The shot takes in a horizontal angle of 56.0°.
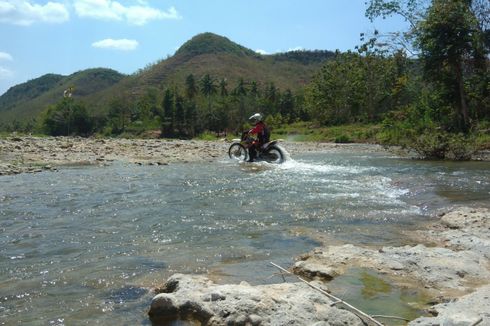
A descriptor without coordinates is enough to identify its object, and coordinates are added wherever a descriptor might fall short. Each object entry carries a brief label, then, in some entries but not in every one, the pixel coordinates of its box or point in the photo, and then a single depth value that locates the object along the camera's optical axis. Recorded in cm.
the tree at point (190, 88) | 10250
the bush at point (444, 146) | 1955
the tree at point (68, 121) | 9194
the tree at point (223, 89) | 10486
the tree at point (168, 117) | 7975
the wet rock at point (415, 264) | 523
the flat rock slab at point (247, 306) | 394
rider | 1950
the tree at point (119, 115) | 9375
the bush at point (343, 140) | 3967
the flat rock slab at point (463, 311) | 369
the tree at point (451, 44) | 2689
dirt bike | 1938
